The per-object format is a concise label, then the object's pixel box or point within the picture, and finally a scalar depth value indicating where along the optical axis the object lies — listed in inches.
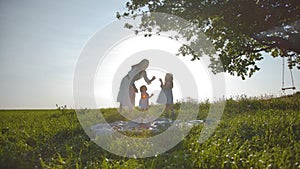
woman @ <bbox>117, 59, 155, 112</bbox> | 493.7
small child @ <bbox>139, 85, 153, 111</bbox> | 499.1
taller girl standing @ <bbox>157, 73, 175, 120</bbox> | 530.6
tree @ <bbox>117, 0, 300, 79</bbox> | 512.7
